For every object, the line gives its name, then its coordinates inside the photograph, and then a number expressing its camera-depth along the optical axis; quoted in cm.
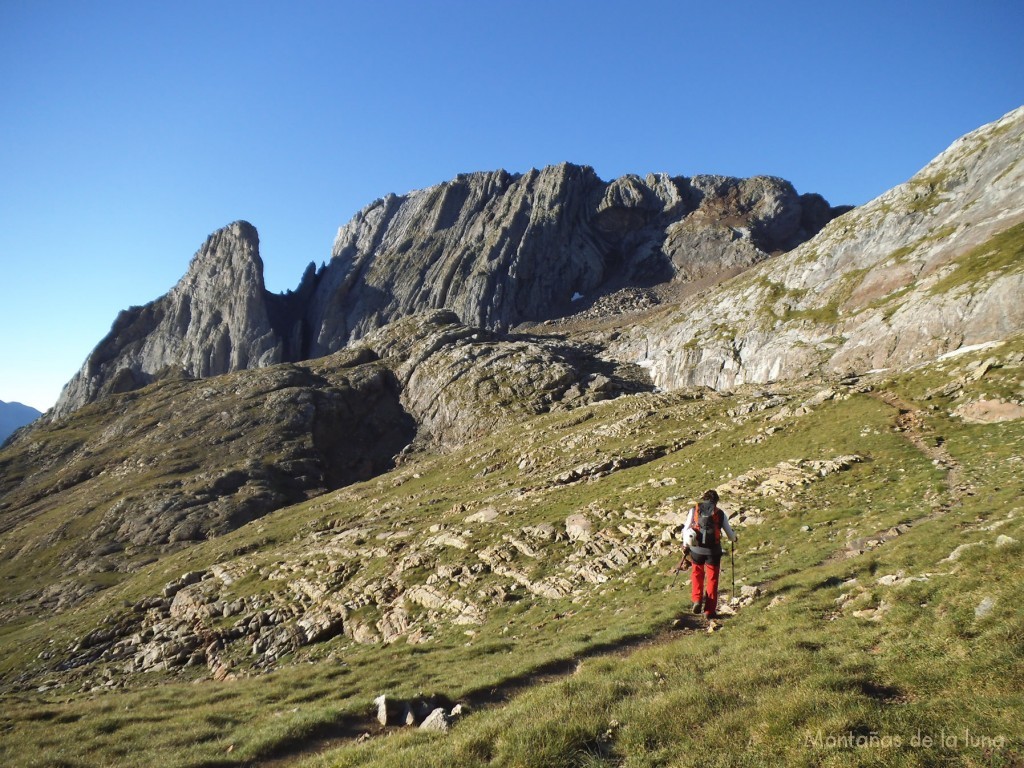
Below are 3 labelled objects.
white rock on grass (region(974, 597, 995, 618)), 934
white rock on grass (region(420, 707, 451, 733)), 1038
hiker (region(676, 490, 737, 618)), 1562
